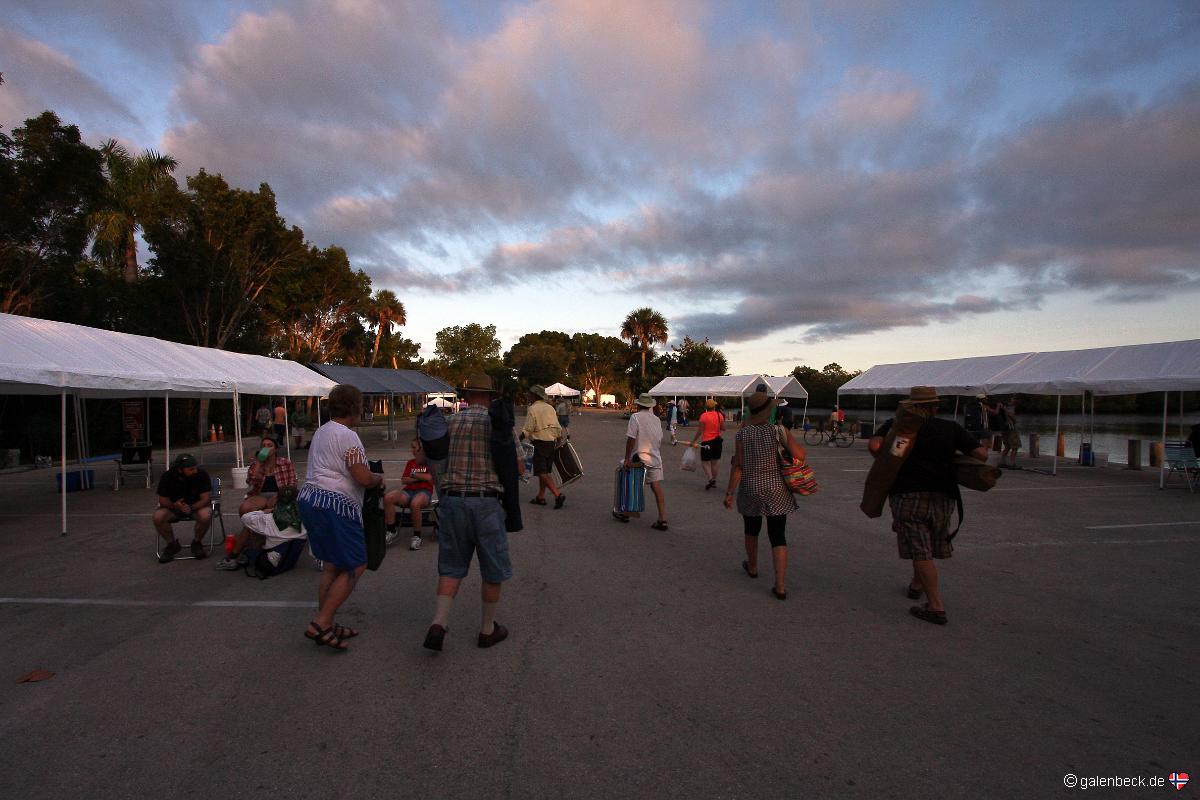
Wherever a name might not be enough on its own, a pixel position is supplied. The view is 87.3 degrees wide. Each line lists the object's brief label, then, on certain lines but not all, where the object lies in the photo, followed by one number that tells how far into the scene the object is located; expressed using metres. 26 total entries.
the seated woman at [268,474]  6.59
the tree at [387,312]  58.56
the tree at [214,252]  22.08
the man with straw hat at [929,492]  4.59
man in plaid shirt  3.85
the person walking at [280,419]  20.26
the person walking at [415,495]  7.09
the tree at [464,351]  78.56
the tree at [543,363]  77.25
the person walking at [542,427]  8.62
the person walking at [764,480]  5.22
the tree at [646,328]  72.12
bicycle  23.38
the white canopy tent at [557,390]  47.79
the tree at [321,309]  33.75
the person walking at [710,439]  11.04
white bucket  11.79
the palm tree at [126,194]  22.48
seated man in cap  6.34
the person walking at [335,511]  3.90
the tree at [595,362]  87.06
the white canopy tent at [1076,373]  13.13
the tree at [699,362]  62.26
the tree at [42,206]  15.97
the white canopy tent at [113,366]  7.46
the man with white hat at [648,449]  8.01
